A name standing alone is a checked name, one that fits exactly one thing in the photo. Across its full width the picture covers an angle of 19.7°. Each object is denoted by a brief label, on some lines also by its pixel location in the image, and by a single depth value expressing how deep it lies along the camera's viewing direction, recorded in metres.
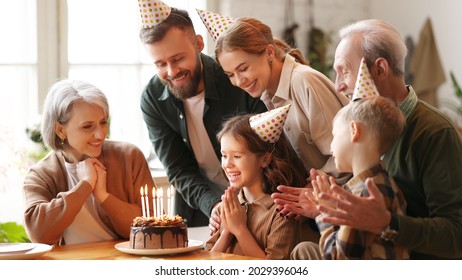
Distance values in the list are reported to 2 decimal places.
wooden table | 3.95
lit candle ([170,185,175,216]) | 4.13
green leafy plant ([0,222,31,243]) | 6.47
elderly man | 3.31
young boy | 3.43
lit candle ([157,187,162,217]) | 4.12
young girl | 4.32
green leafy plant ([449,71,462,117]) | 8.91
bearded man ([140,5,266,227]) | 5.09
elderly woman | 4.41
